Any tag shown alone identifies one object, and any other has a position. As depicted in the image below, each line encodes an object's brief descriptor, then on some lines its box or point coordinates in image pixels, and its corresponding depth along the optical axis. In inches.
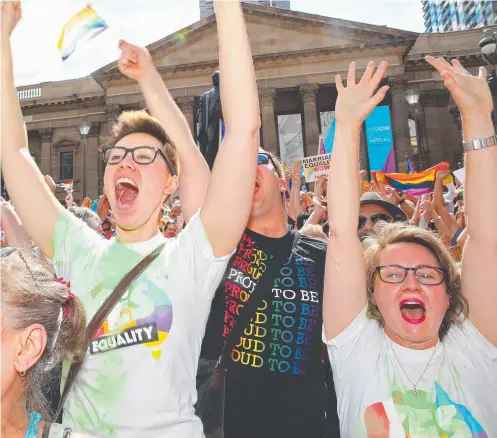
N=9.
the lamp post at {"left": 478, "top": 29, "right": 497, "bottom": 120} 383.2
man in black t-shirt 89.1
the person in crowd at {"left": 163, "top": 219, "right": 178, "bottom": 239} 267.0
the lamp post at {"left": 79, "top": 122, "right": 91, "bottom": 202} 1320.4
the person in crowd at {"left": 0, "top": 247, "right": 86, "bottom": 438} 54.4
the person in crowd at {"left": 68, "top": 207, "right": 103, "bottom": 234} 175.5
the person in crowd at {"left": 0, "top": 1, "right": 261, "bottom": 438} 65.4
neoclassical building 1152.8
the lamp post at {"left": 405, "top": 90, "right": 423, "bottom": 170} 1209.8
